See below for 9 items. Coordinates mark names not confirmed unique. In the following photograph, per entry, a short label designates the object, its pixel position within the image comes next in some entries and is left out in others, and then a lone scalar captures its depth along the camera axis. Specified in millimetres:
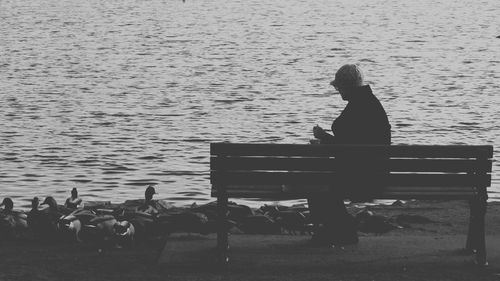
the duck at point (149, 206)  12055
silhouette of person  10062
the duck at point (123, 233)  10305
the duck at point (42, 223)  11000
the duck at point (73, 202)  13289
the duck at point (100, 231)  10344
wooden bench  9328
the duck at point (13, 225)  11242
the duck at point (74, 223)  10641
